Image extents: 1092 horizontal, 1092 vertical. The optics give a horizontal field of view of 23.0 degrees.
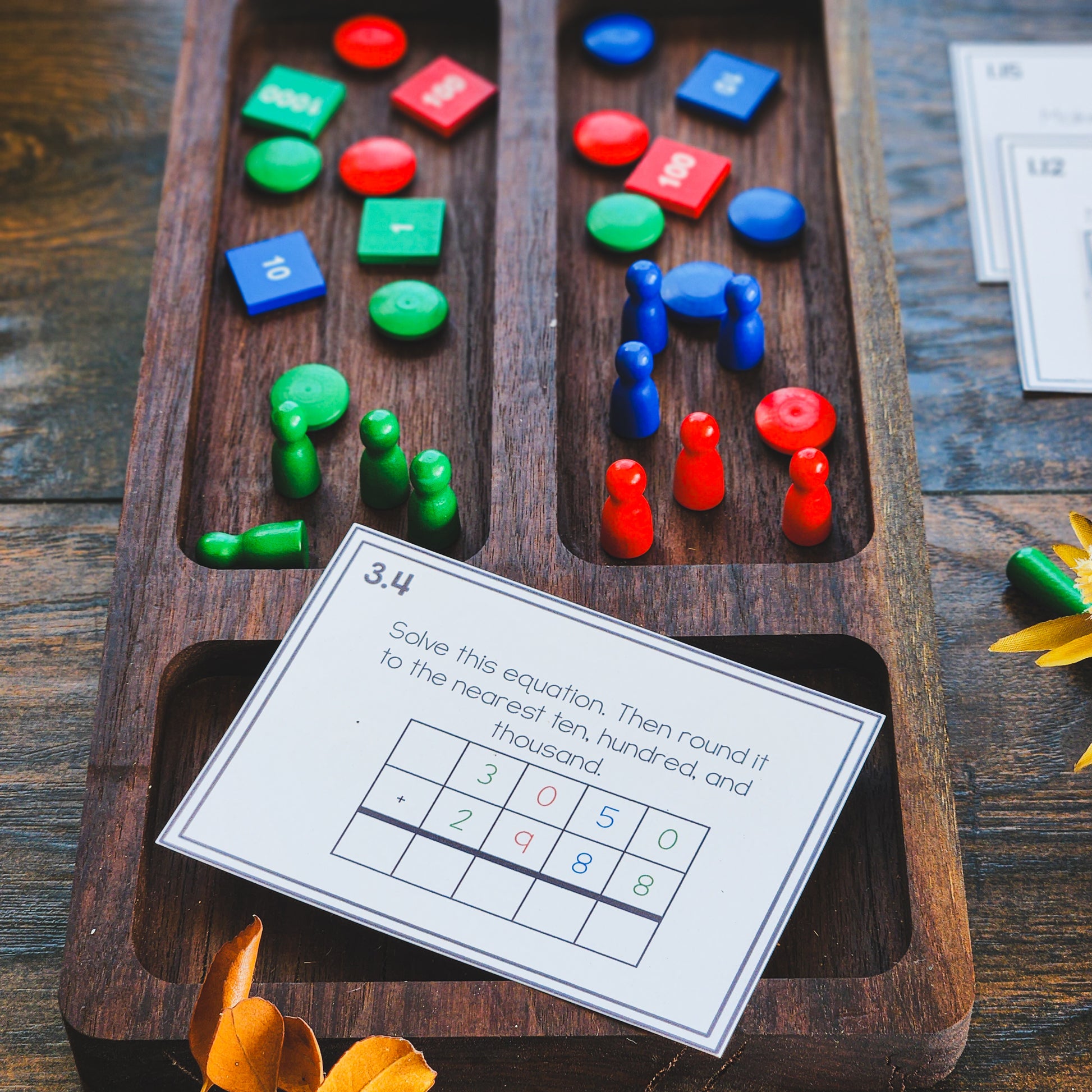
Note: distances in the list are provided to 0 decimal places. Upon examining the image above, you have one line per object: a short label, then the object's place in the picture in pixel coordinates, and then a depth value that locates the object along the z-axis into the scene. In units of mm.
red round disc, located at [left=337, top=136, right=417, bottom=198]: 718
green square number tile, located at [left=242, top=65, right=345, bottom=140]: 728
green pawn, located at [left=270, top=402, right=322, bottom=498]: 656
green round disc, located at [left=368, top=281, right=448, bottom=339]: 691
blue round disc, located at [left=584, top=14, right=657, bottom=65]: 743
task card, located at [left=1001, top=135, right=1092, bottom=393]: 713
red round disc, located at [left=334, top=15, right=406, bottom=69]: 745
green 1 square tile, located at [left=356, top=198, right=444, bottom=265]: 704
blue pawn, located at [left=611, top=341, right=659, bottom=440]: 661
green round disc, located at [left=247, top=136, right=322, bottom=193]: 718
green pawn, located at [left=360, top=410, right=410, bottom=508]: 651
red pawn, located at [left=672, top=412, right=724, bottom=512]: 651
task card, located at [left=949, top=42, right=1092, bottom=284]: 754
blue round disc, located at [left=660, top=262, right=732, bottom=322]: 692
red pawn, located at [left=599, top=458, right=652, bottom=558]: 644
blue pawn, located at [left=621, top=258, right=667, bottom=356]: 674
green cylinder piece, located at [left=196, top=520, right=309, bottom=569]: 650
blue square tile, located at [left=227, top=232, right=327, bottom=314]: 697
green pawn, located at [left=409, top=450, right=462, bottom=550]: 645
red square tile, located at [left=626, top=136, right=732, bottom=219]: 712
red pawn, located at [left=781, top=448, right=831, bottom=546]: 645
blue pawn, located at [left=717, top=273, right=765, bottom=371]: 674
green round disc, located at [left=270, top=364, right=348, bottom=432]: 676
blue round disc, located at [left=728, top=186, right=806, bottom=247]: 706
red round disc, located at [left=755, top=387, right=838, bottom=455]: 670
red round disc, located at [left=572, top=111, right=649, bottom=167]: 722
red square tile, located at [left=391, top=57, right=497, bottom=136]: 730
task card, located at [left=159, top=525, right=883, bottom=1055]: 605
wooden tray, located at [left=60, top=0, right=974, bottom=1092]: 600
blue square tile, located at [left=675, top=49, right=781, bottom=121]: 731
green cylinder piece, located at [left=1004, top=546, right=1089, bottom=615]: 666
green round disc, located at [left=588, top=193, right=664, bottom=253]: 705
